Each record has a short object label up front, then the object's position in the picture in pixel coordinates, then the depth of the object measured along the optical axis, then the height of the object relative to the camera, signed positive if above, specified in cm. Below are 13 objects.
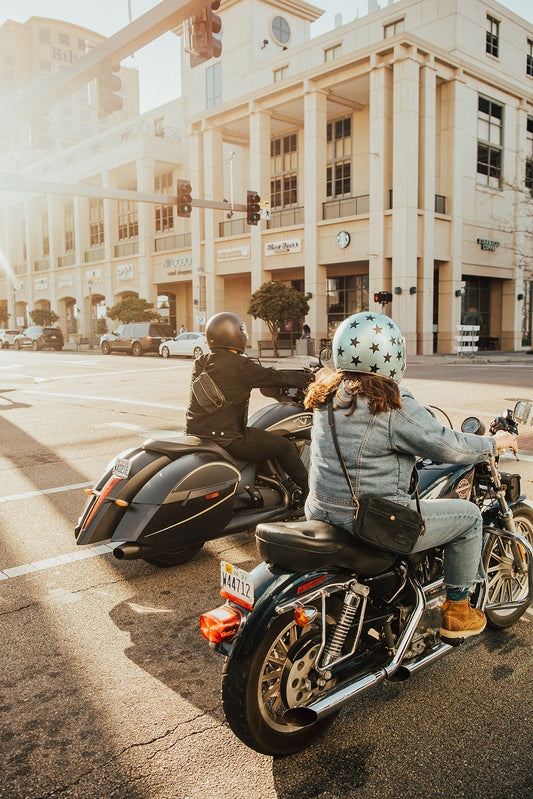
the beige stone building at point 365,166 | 3241 +973
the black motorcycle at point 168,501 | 402 -107
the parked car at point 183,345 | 3082 -49
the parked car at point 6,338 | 4586 -5
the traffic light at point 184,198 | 2123 +451
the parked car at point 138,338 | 3412 -12
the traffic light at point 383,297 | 2917 +162
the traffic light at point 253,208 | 2359 +463
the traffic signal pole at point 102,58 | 1102 +531
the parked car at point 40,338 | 4356 -10
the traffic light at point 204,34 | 1075 +509
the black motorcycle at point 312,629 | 238 -119
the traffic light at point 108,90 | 1238 +480
